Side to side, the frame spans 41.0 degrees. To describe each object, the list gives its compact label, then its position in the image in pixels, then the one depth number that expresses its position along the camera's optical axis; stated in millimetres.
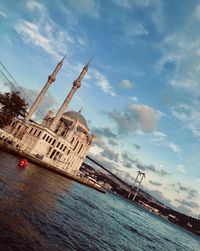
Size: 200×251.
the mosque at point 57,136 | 77875
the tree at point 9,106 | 62844
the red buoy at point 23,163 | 45038
